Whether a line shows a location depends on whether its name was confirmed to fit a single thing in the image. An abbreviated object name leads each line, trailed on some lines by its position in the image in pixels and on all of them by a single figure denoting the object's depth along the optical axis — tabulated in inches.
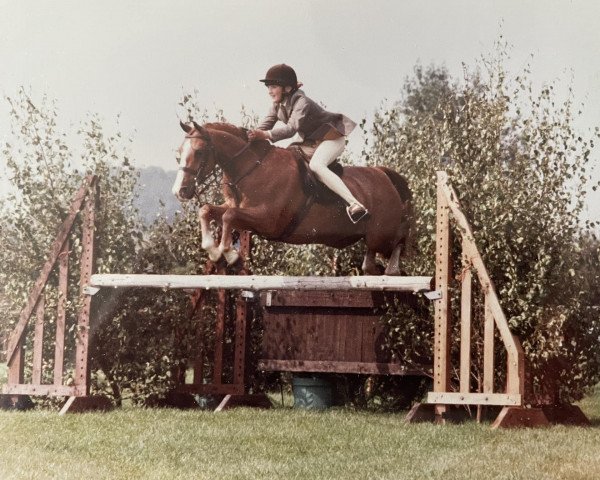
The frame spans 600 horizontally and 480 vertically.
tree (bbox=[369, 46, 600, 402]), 597.9
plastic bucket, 685.9
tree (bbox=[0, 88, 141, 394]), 628.1
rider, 516.1
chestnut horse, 509.4
